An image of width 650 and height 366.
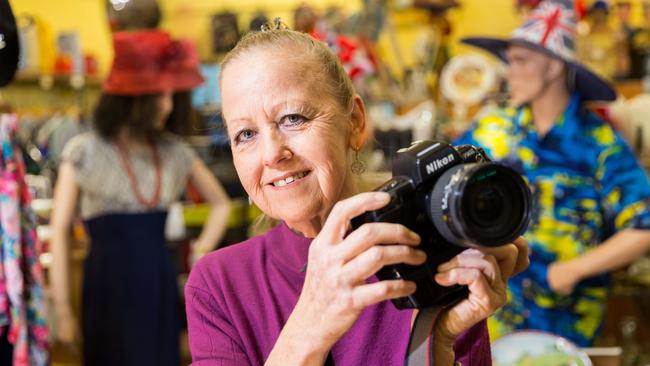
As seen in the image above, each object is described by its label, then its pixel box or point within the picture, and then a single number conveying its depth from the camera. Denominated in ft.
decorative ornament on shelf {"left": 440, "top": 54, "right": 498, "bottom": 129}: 13.42
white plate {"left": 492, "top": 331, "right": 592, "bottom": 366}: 5.26
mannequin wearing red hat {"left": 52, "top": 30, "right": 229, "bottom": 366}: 8.25
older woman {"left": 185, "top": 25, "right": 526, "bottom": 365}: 2.98
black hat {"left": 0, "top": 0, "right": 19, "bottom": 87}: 5.22
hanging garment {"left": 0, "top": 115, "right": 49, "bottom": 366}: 6.11
